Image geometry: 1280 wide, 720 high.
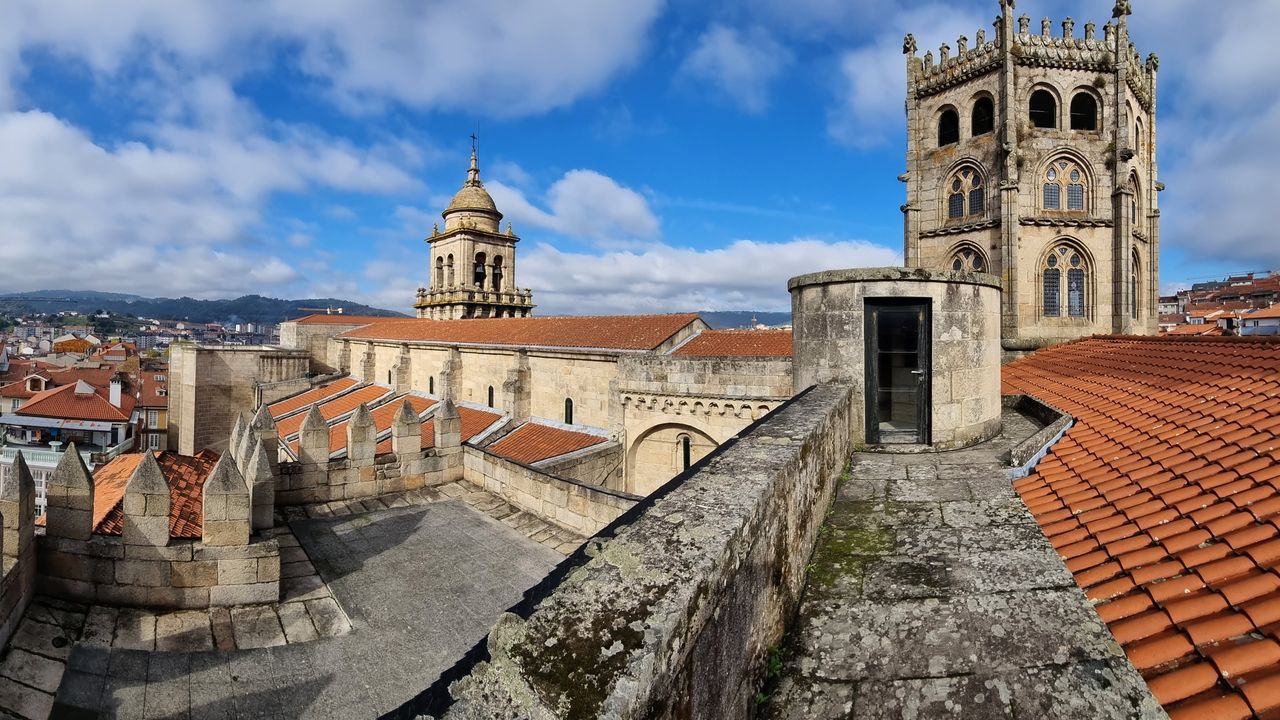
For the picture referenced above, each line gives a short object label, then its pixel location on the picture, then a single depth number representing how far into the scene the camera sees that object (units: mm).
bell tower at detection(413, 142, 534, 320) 37688
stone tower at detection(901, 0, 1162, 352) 20406
